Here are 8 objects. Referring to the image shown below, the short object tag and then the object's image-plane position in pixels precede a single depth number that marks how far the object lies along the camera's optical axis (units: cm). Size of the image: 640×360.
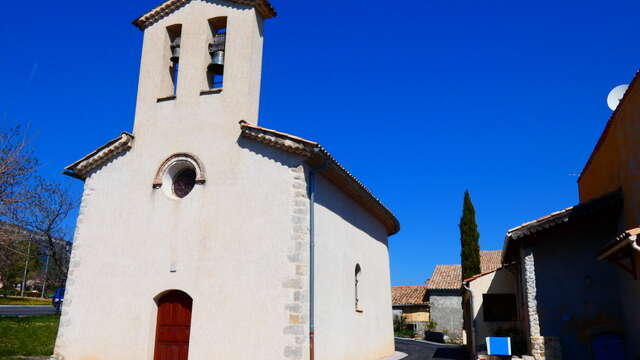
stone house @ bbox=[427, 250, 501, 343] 3541
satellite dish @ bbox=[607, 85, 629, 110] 1375
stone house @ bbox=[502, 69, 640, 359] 1219
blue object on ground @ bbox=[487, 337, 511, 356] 1486
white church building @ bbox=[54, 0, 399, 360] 1044
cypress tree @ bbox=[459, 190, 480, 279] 3200
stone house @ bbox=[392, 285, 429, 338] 4066
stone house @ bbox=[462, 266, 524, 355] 1777
